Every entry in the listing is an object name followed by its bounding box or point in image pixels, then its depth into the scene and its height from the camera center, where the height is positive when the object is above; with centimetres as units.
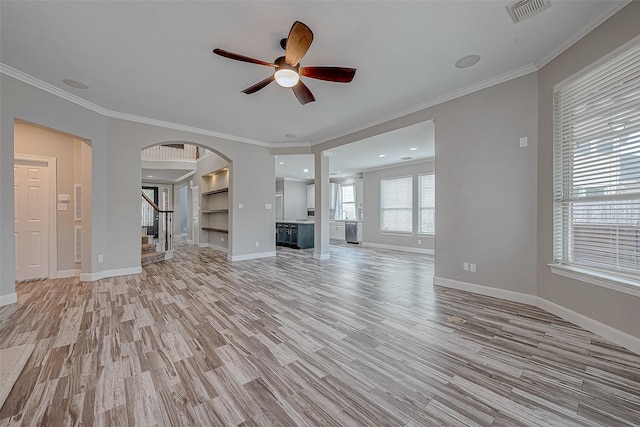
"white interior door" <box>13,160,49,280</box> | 411 -11
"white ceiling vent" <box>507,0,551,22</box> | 211 +173
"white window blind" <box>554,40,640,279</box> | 220 +42
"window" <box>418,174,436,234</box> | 736 +27
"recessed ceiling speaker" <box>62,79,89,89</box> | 336 +175
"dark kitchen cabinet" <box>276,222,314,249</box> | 812 -73
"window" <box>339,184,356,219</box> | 991 +46
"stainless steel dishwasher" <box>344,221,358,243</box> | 953 -70
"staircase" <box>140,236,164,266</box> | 559 -93
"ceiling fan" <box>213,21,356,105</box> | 215 +144
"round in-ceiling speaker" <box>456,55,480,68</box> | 286 +174
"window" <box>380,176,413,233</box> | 798 +25
